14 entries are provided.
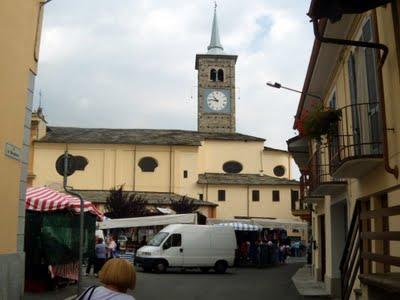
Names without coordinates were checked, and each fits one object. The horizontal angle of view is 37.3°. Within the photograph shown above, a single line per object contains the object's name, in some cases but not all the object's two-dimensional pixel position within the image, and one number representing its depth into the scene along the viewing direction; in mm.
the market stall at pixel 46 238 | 16844
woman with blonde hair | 4359
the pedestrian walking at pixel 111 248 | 28698
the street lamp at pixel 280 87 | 18627
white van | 28891
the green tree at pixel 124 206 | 48250
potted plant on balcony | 12531
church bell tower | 78750
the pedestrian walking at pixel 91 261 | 22273
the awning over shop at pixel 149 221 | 33719
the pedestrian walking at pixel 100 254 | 23073
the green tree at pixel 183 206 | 52375
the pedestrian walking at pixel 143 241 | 38069
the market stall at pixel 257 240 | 37719
